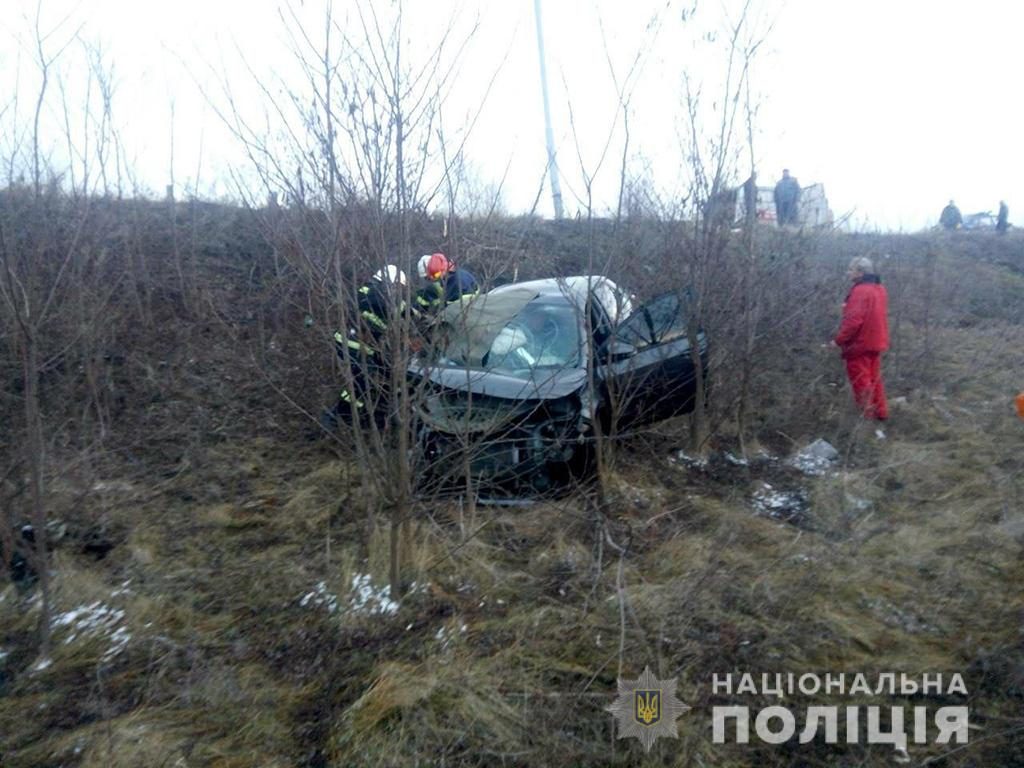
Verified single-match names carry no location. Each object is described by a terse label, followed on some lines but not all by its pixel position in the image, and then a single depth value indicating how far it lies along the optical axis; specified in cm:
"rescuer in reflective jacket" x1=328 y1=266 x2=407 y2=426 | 401
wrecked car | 459
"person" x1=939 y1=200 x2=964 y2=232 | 2264
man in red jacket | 776
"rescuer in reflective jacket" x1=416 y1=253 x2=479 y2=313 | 424
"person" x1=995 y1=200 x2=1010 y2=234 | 2255
